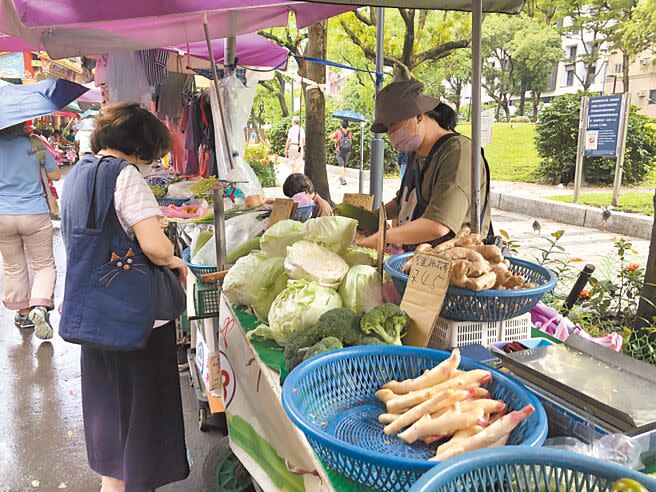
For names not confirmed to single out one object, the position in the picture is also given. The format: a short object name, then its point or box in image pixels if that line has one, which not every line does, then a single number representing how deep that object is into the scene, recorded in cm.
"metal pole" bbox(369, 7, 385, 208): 786
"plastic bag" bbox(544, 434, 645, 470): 115
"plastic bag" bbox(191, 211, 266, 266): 309
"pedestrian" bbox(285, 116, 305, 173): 1606
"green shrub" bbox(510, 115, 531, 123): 3771
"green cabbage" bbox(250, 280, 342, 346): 201
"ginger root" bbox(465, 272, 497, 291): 172
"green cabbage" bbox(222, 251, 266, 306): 241
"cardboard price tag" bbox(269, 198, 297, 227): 318
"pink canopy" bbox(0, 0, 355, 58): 325
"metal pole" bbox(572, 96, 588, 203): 1085
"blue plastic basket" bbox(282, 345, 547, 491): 111
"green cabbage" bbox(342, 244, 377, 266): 241
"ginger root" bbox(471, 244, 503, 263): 195
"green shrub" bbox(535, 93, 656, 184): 1287
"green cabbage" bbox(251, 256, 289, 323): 236
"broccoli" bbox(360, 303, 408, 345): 179
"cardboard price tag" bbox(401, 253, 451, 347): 175
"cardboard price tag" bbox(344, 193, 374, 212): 321
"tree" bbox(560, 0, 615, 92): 2003
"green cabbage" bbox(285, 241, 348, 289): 220
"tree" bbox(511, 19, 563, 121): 3619
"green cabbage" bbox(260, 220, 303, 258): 256
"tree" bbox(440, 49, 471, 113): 2476
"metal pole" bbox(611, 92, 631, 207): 1006
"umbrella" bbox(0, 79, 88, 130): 514
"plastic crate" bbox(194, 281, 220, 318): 290
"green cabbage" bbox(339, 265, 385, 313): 211
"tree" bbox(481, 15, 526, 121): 3616
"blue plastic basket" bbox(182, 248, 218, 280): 300
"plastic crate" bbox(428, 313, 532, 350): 183
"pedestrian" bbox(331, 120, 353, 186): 1906
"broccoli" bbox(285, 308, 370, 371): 175
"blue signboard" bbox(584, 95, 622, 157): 1032
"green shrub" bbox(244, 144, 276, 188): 1462
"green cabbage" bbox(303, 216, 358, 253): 239
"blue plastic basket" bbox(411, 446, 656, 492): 96
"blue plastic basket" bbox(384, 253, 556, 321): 174
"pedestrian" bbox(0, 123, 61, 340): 539
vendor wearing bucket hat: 268
